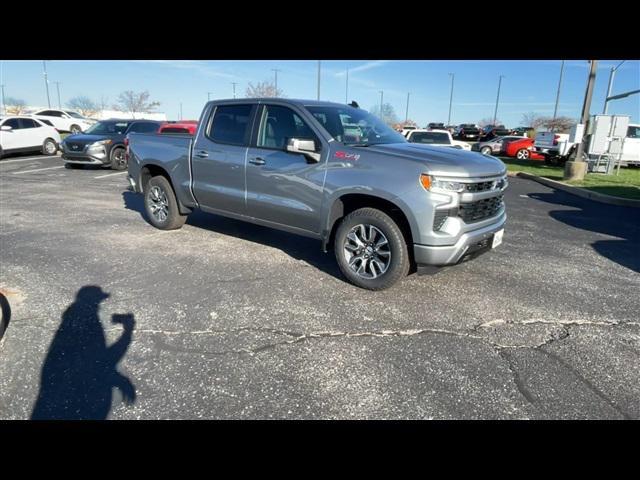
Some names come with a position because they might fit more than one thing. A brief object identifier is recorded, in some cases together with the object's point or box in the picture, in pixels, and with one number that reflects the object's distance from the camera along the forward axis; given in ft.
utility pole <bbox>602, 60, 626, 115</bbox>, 51.35
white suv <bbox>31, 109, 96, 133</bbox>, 87.51
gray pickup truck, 11.91
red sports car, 74.64
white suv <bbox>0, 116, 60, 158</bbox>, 51.44
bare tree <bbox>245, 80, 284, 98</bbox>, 150.92
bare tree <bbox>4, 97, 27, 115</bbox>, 175.89
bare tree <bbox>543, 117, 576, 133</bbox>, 154.41
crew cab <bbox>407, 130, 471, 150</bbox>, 42.57
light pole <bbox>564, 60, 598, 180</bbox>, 41.11
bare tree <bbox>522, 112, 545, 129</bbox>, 207.78
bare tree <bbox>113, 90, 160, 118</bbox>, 201.57
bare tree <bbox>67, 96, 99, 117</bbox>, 218.24
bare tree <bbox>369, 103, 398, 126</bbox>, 213.25
